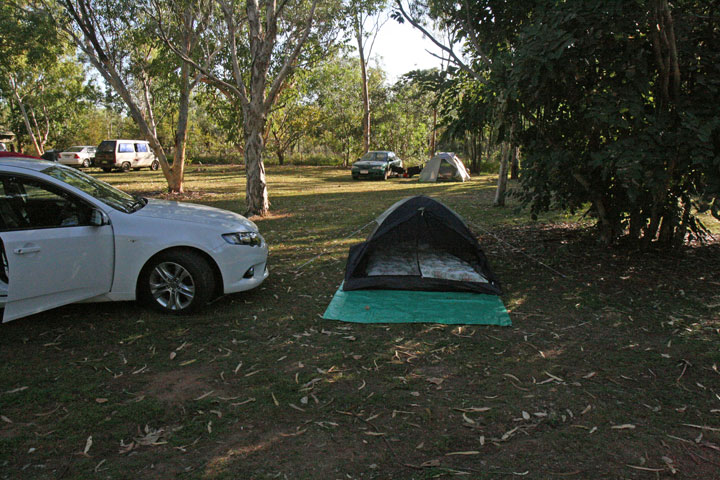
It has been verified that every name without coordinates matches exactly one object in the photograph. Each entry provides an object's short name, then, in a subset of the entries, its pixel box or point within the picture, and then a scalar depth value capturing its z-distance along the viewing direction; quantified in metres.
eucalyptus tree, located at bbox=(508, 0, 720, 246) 4.98
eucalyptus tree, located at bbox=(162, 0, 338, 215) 10.10
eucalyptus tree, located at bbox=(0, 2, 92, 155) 14.67
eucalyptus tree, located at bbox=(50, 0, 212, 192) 12.50
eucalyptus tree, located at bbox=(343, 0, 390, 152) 11.63
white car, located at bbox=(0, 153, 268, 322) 4.18
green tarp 4.96
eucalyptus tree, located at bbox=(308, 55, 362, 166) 32.37
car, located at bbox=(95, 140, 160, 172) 26.45
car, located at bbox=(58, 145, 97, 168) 28.53
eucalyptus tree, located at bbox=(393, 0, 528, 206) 6.67
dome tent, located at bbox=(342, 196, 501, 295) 5.76
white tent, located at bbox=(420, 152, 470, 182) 22.84
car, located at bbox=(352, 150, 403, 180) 23.92
